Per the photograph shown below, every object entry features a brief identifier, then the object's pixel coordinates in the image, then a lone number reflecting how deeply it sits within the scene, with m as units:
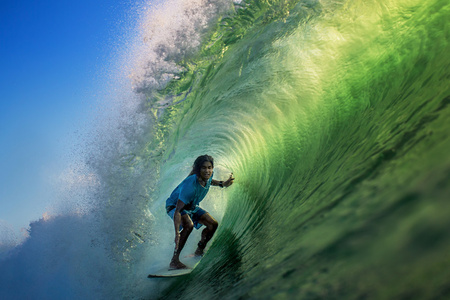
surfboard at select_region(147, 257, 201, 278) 3.73
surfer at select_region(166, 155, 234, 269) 3.54
